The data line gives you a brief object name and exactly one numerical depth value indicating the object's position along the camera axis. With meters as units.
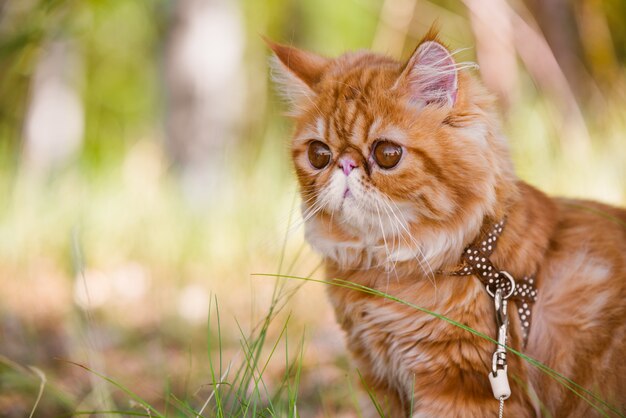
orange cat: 1.30
